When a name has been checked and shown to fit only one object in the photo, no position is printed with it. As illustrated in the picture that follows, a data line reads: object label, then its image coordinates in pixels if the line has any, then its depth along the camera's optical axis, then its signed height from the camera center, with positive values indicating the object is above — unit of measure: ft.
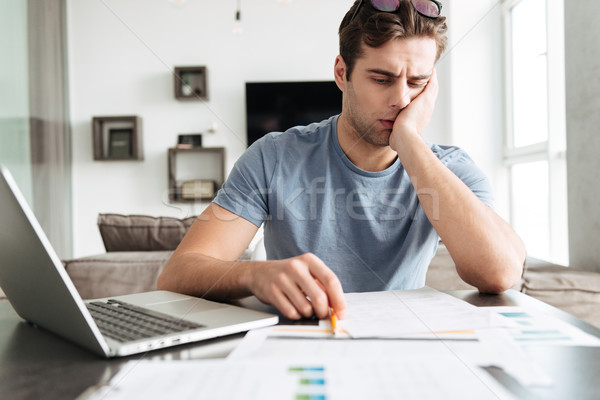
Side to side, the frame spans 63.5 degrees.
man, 3.79 +0.13
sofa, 5.64 -1.08
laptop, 1.53 -0.49
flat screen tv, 15.28 +2.99
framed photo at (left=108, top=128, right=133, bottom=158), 15.60 +1.71
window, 9.95 +1.50
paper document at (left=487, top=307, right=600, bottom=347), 1.76 -0.55
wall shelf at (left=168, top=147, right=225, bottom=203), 15.23 +0.72
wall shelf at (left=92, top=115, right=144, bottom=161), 15.39 +1.88
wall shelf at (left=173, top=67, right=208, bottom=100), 15.40 +3.55
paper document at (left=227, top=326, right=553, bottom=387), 1.51 -0.54
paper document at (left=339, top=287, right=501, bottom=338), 1.89 -0.55
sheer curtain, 13.80 +2.31
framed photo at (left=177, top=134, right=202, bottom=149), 15.47 +1.76
